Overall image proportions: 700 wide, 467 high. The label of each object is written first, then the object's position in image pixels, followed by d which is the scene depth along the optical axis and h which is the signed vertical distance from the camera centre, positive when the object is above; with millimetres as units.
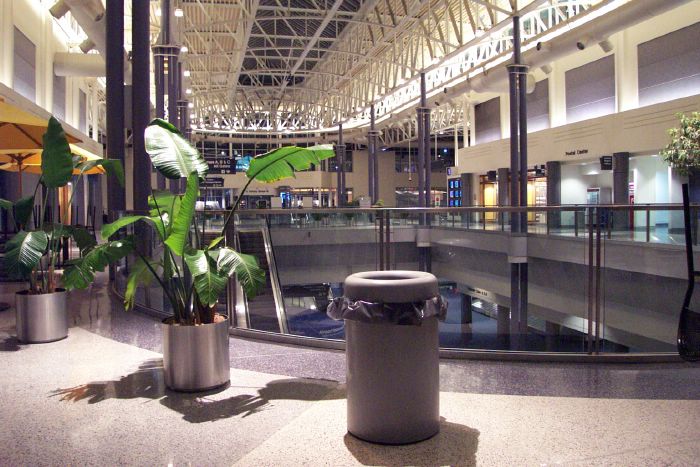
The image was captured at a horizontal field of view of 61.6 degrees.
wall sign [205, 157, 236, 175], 33531 +3403
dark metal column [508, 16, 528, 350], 22312 +3785
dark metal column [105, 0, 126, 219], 11445 +2192
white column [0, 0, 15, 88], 19156 +6067
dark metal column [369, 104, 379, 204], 43188 +4223
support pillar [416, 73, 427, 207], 32222 +4031
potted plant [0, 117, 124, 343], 6100 -243
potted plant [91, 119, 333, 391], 4707 -376
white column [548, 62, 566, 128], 31688 +6637
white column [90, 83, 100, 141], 37438 +7481
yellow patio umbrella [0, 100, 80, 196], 8820 +1350
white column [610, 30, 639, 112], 26188 +6557
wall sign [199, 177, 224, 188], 32222 +2275
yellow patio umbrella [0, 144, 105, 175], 11969 +1434
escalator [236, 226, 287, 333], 6645 -811
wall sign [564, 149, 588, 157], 28573 +3273
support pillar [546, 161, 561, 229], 31438 +1976
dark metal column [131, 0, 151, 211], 9352 +2114
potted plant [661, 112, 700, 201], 18750 +2293
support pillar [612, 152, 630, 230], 26328 +1845
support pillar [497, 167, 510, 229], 36469 +2073
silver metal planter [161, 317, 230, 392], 4719 -1081
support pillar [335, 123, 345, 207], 48888 +5587
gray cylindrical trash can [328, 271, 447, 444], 3537 -862
